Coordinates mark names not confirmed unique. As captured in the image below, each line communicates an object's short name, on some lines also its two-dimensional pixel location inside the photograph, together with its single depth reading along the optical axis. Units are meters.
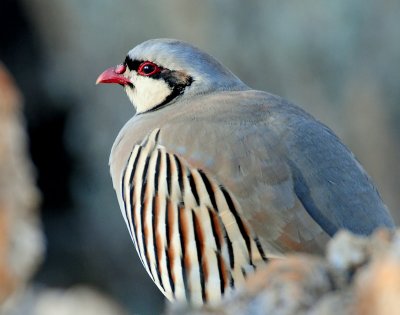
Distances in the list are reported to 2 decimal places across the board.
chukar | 9.70
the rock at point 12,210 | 18.20
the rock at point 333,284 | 4.70
